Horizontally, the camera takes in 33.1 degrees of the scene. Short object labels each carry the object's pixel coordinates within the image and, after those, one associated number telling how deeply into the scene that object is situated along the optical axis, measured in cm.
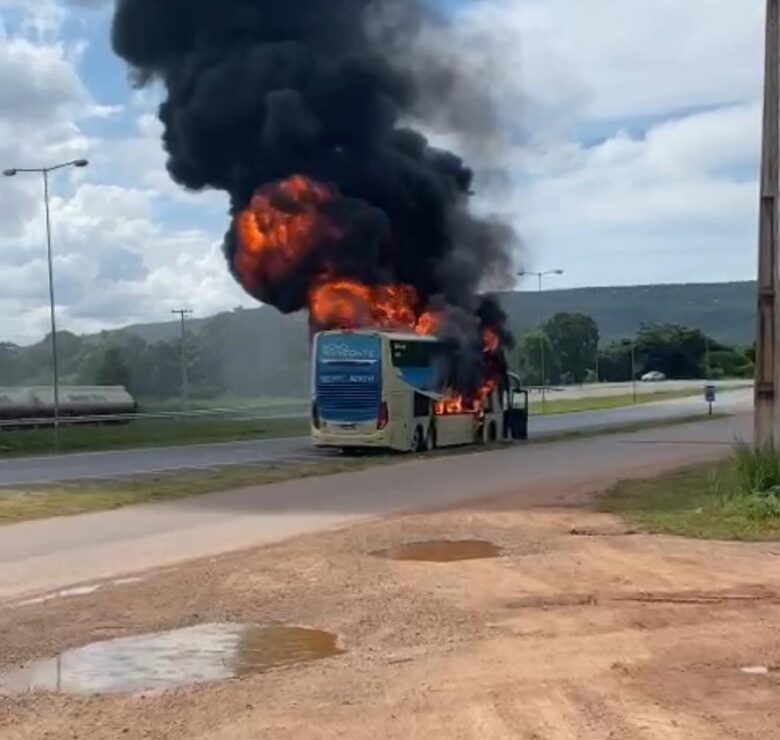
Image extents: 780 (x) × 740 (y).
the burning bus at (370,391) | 3039
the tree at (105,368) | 7396
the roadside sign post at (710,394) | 5100
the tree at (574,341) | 11475
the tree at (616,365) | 11788
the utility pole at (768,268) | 1803
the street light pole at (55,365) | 3700
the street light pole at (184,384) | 6231
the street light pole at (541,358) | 8820
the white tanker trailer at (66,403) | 4778
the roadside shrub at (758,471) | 1681
